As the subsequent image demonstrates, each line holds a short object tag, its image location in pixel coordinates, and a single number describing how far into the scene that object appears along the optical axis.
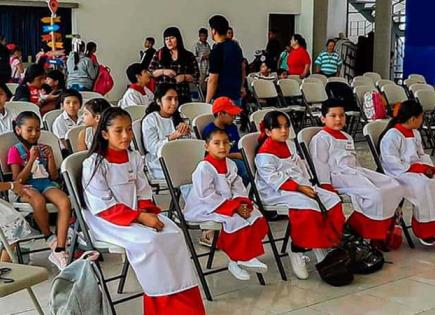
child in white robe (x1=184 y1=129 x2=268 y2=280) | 3.87
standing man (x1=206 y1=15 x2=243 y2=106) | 5.62
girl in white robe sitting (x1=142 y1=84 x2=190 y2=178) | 5.00
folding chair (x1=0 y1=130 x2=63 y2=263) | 3.99
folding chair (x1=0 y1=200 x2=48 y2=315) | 2.38
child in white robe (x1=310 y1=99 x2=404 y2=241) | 4.49
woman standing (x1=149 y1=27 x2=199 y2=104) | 6.26
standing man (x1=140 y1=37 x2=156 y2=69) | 13.19
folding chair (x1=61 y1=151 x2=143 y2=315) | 3.43
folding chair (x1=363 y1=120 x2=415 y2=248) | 4.86
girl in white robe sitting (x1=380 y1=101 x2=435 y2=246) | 4.74
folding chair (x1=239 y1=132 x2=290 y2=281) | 4.20
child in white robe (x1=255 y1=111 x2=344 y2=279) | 4.16
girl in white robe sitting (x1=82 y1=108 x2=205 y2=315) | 3.27
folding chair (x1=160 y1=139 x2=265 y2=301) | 3.87
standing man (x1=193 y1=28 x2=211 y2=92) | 12.26
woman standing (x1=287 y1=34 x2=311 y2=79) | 11.22
